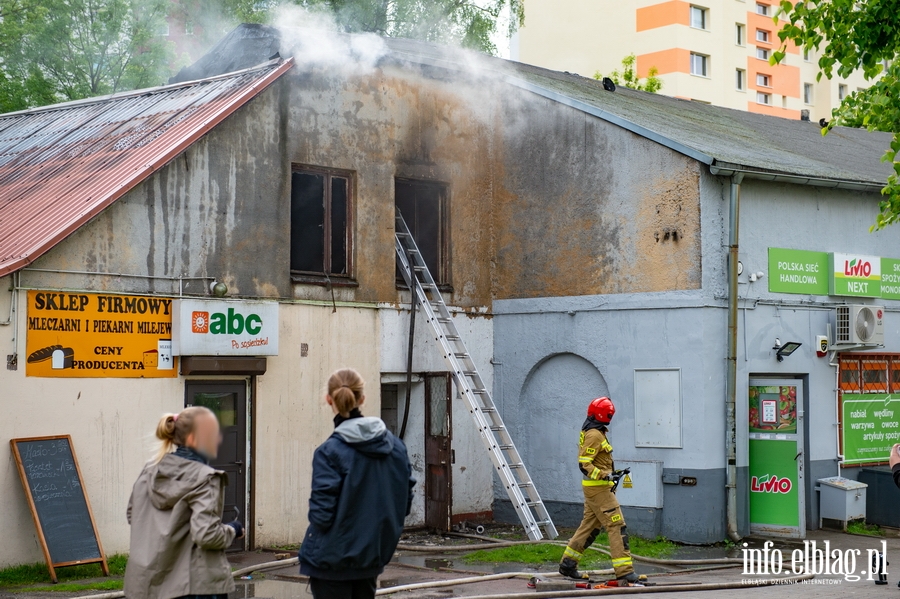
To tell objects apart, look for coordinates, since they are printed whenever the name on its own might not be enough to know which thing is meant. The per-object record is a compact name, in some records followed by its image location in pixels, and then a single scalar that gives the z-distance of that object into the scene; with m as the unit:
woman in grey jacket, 6.09
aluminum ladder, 14.68
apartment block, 47.81
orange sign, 12.20
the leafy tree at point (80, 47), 28.47
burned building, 12.95
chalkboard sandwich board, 11.80
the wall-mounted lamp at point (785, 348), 15.32
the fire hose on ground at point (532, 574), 10.83
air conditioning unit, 15.77
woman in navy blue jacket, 5.94
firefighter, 11.20
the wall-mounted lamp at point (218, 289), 13.66
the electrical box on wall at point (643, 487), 14.92
